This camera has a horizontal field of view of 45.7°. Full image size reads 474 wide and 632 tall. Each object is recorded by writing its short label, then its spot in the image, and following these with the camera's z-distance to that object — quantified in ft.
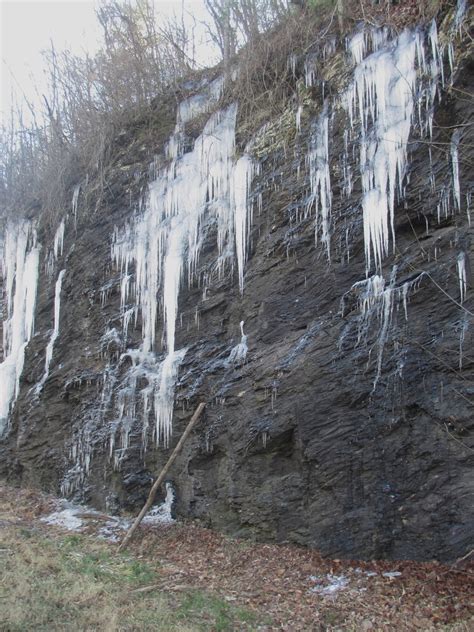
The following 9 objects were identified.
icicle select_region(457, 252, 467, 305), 22.89
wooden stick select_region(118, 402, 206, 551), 29.94
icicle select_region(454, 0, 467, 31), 25.72
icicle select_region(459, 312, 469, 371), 22.39
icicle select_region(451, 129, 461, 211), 24.13
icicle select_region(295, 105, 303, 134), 32.21
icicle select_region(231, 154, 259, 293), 32.09
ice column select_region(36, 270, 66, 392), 42.16
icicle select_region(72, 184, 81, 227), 47.16
